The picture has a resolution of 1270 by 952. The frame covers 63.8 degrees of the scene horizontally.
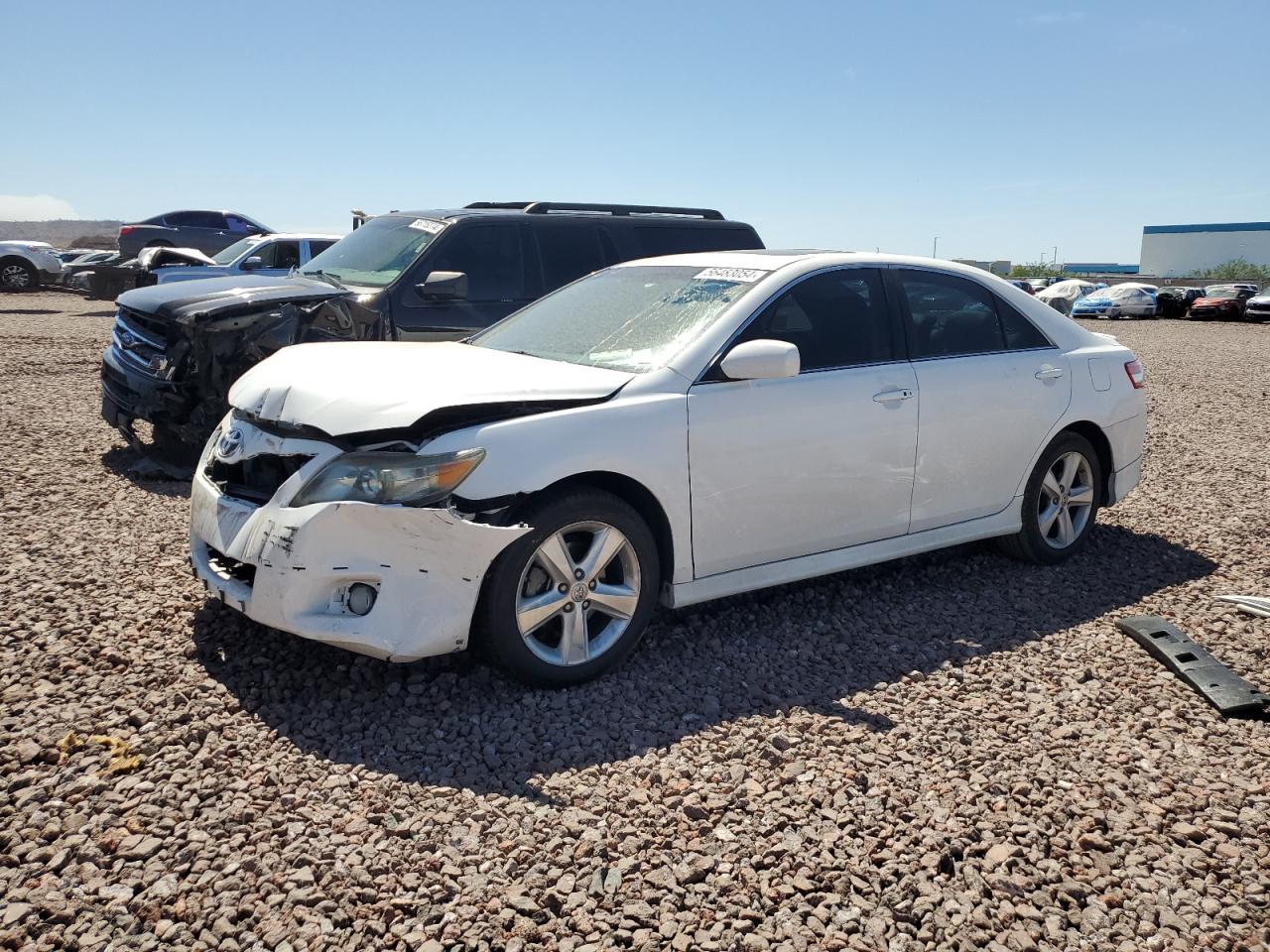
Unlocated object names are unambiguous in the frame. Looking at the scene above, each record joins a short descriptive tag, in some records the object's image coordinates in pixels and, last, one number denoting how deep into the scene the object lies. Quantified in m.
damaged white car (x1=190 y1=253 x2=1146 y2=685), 3.63
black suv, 6.76
